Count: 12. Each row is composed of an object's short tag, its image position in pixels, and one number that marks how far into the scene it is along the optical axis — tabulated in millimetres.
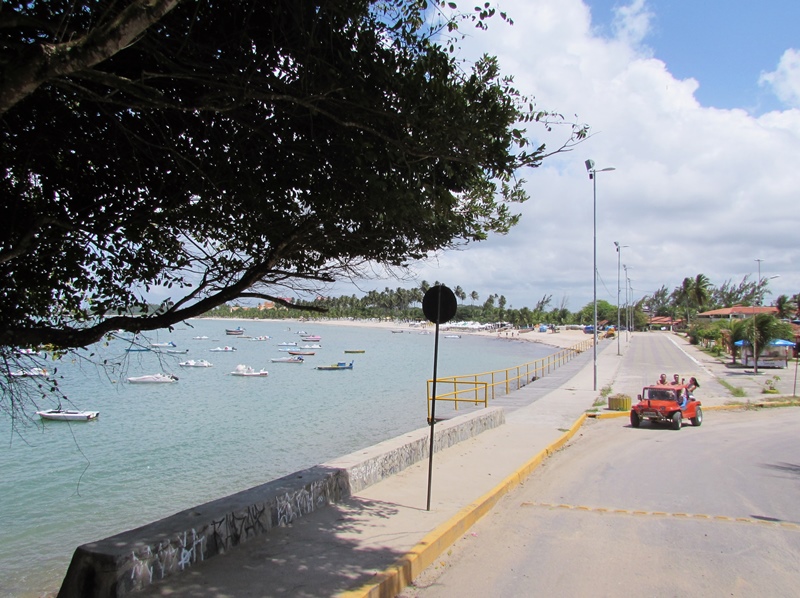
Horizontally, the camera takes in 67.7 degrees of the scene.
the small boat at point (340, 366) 55875
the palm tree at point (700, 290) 113938
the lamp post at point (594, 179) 27781
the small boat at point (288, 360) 64262
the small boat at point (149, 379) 40116
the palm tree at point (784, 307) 73231
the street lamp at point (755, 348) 38734
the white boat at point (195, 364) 52906
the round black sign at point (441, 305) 7922
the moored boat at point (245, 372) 47688
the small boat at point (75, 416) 24250
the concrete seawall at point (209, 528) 4430
